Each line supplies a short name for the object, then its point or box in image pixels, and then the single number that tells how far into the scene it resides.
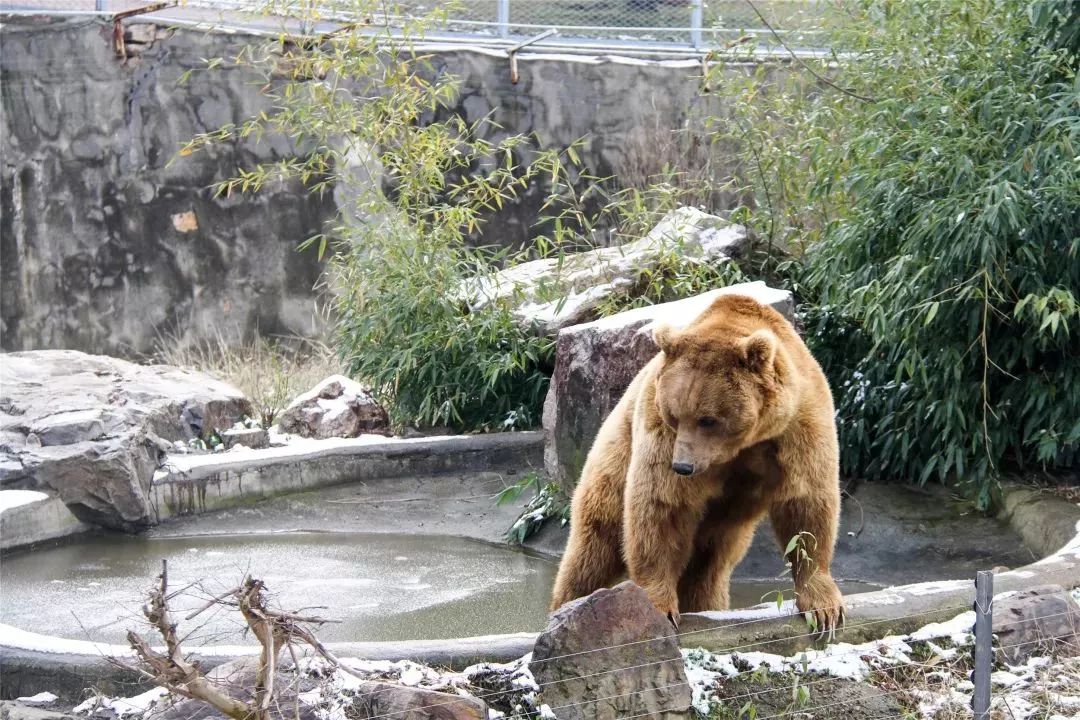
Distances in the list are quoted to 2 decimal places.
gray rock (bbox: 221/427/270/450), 16.44
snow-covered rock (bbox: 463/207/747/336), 15.73
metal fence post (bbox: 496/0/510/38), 24.14
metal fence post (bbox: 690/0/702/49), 24.20
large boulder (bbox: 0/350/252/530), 13.97
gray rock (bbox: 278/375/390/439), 17.17
